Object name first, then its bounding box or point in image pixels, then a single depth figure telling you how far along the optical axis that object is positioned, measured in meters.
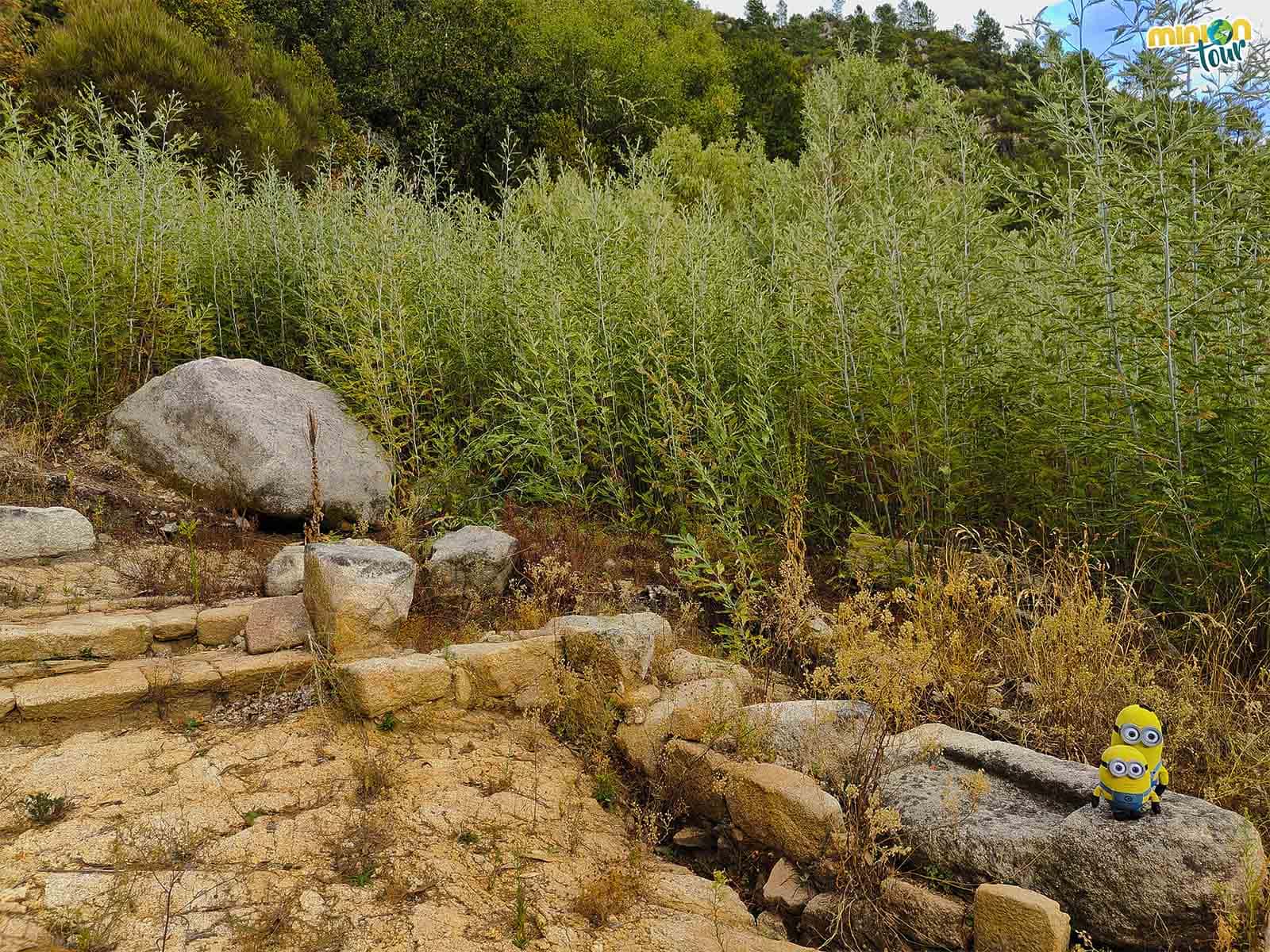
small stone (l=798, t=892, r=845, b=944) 2.60
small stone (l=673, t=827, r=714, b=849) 3.08
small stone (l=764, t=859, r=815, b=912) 2.71
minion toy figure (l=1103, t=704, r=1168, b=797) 2.39
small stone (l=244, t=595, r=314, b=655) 3.84
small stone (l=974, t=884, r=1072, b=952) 2.23
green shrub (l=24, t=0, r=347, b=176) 13.08
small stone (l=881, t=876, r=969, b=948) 2.48
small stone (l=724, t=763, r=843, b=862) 2.77
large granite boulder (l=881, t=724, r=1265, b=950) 2.35
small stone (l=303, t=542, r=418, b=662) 3.79
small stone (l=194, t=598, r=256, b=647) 3.98
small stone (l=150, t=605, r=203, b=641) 3.91
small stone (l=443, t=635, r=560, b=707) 3.71
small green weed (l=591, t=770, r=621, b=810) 3.24
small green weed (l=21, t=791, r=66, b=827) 2.70
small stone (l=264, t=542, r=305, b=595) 4.41
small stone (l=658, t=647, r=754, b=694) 3.80
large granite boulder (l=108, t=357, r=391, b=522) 5.13
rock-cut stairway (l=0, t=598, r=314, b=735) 3.35
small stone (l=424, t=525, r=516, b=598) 4.48
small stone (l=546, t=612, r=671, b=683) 3.82
